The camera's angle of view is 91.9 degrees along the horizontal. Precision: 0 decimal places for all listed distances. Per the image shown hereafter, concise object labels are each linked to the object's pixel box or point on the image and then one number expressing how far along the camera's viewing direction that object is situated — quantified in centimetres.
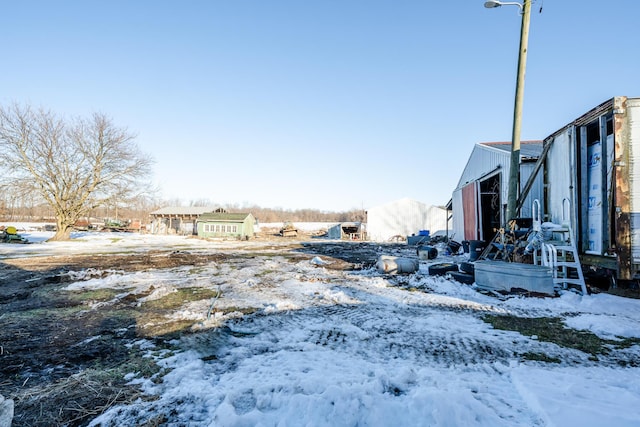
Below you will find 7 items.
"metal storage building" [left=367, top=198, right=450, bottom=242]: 3762
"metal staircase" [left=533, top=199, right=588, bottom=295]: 659
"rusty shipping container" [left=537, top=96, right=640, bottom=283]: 607
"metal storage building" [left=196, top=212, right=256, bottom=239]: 3931
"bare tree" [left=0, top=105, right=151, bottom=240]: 2794
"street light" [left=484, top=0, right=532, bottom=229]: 867
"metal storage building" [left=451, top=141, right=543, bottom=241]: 1192
